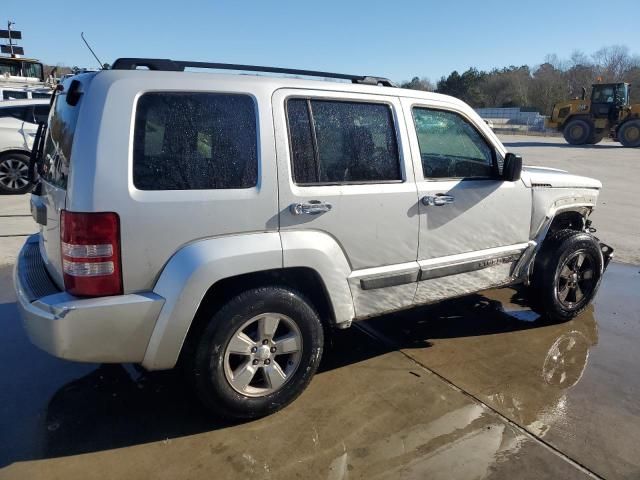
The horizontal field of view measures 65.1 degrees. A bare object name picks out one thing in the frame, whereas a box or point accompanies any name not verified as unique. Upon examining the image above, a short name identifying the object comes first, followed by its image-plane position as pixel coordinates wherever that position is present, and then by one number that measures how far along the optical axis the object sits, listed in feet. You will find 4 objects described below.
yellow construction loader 82.99
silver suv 7.86
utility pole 69.49
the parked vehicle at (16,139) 28.78
